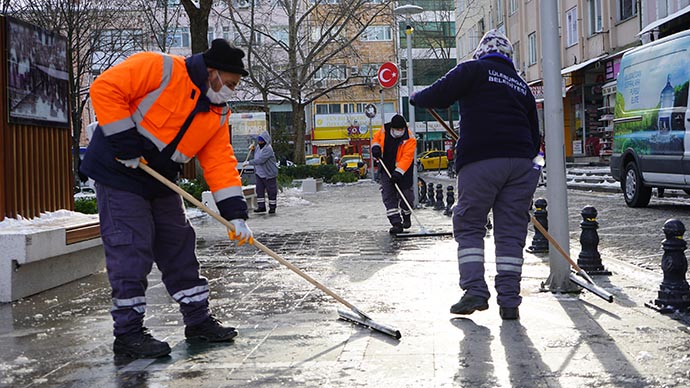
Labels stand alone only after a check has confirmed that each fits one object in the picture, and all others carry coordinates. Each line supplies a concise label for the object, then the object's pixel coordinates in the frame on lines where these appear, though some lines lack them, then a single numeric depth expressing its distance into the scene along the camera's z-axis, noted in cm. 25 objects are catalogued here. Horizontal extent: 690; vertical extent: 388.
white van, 1242
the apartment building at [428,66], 5447
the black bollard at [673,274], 527
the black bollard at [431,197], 1765
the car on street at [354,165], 4269
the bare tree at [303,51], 3428
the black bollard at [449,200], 1462
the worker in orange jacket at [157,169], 453
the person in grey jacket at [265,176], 1728
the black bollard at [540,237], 866
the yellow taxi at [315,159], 5141
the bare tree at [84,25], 1945
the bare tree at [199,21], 1867
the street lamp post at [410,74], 1755
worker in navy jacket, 539
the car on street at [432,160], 5483
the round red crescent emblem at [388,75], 1934
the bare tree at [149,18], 2556
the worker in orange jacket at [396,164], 1152
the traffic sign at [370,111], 3325
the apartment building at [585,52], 2939
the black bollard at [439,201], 1673
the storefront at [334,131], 6769
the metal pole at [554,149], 621
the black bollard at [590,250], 704
